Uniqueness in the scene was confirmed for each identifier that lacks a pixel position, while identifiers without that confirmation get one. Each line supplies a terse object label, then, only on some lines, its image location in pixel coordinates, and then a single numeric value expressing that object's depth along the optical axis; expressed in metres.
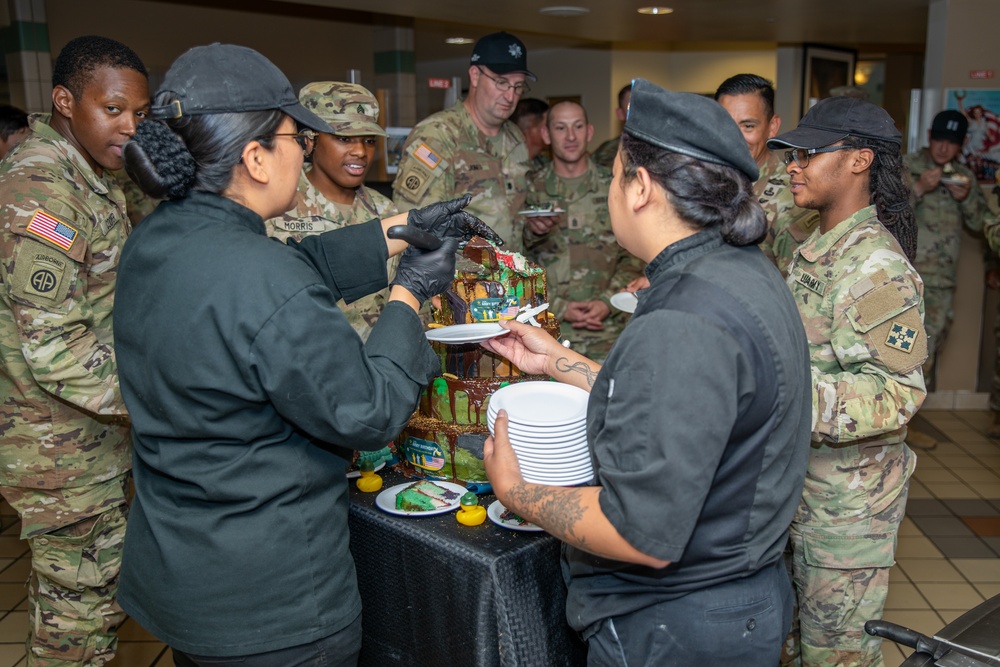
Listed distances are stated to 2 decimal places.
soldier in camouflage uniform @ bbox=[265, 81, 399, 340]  3.00
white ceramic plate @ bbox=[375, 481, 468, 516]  1.93
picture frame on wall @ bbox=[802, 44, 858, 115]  8.98
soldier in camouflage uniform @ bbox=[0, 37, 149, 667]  2.21
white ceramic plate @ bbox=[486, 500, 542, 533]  1.83
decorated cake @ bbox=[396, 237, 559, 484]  2.03
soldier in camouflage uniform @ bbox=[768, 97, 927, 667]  1.94
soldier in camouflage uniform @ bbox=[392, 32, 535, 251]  3.60
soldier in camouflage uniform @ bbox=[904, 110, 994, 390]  5.21
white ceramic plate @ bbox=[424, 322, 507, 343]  1.91
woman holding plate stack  1.20
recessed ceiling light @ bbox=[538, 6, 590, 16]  6.52
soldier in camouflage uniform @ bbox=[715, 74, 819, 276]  3.16
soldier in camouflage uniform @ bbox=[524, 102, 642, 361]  4.34
